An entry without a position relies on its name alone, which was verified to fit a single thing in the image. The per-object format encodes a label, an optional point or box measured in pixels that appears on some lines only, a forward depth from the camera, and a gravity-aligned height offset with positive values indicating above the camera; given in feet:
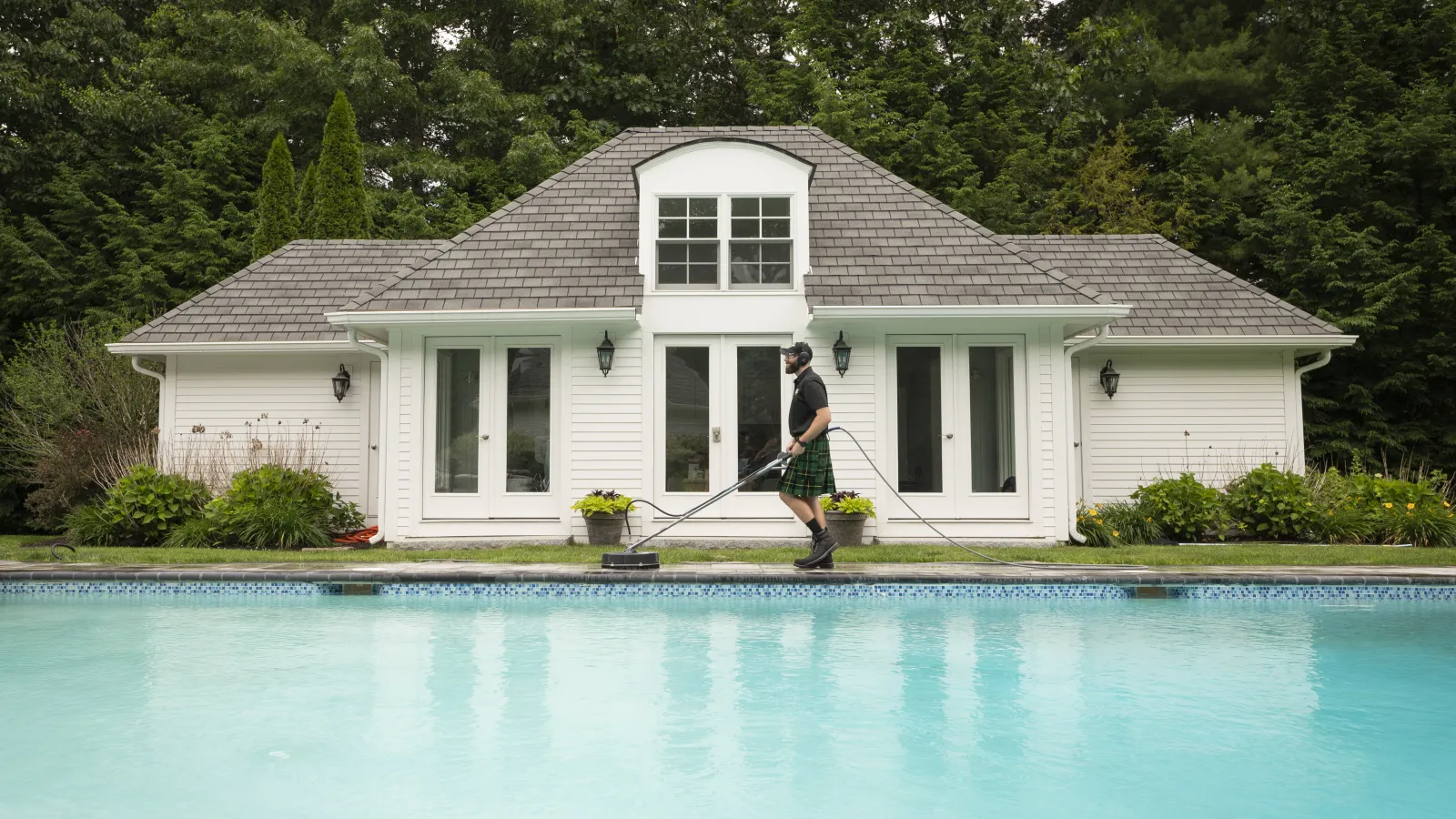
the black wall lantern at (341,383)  36.35 +3.42
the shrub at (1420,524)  32.35 -1.73
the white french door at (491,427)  32.32 +1.61
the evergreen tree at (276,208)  47.83 +12.92
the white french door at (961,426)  31.96 +1.56
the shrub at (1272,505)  33.17 -1.08
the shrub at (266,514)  32.32 -1.24
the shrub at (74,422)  39.11 +2.36
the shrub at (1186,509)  33.35 -1.20
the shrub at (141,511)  33.76 -1.13
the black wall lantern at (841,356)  31.89 +3.81
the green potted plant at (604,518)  31.14 -1.33
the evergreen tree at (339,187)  47.09 +13.83
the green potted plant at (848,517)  30.96 -1.33
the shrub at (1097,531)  32.27 -1.87
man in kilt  24.82 +0.45
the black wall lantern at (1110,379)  36.01 +3.39
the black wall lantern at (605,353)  31.89 +3.93
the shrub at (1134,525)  33.19 -1.74
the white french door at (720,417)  32.07 +1.88
